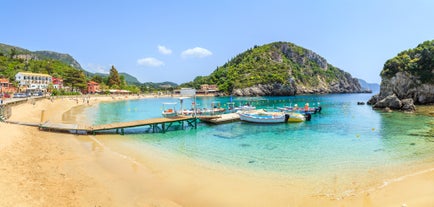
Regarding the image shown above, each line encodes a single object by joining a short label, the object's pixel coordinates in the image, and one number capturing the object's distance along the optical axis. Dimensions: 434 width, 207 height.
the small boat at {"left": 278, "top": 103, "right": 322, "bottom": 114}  45.99
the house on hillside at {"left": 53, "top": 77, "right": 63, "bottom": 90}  95.28
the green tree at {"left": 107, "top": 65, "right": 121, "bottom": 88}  130.62
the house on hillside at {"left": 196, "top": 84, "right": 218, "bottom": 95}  149.62
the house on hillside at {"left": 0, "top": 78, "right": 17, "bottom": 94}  71.00
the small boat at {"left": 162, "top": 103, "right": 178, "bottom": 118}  38.79
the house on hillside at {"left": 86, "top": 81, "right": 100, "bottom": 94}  109.98
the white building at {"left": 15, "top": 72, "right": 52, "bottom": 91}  82.38
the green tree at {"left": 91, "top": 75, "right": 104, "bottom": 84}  129.00
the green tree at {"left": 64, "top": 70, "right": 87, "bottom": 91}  93.38
